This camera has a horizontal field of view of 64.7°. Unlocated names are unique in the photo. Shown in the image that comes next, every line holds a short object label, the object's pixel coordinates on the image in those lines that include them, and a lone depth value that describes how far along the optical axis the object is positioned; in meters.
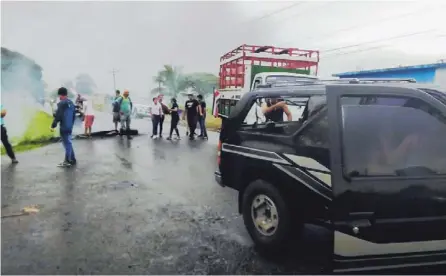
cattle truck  10.51
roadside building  13.80
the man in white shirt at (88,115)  10.84
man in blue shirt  6.34
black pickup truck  2.45
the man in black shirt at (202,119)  11.66
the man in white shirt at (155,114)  10.97
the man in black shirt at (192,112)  11.09
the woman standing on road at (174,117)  11.17
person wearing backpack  10.66
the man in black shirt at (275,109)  5.08
